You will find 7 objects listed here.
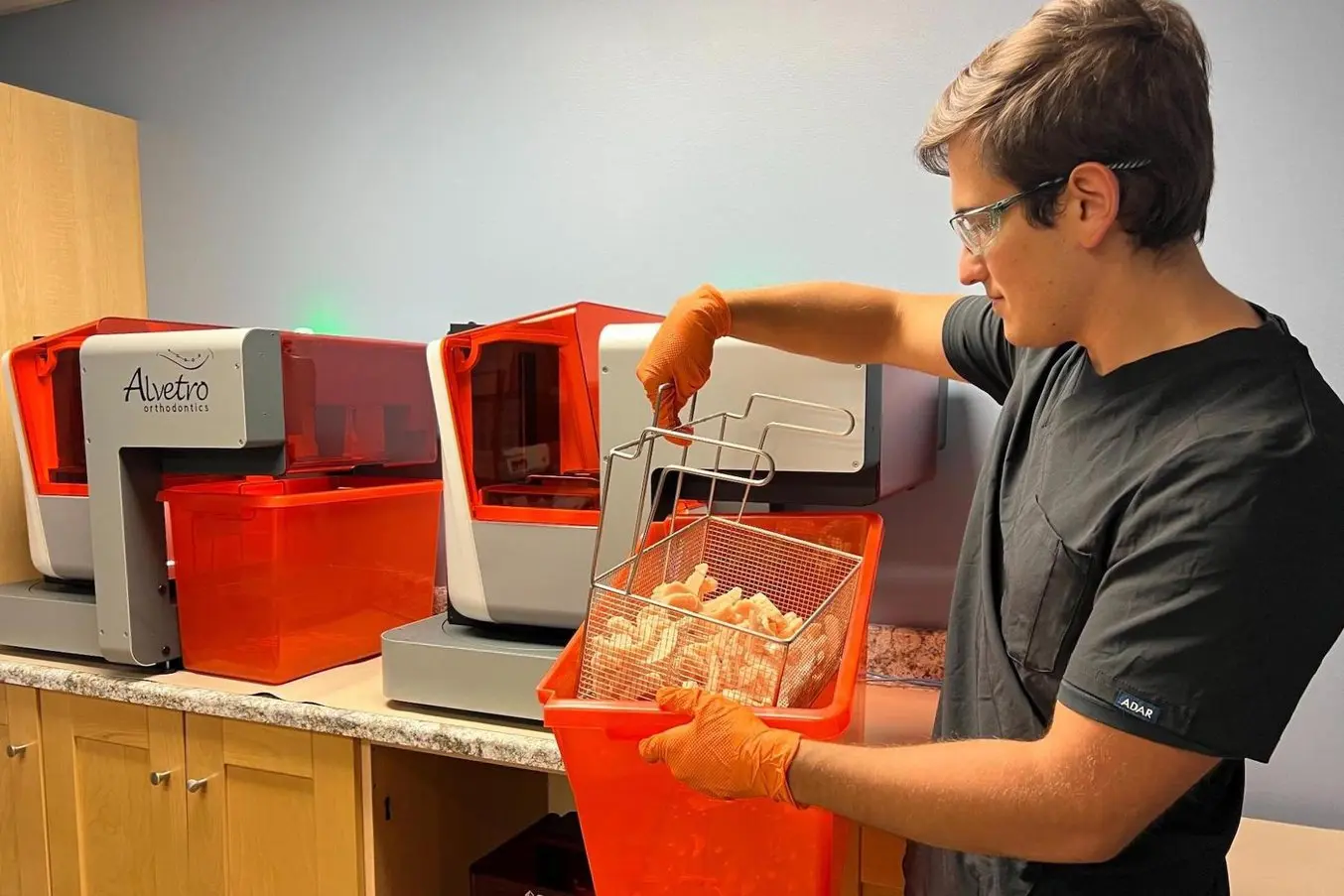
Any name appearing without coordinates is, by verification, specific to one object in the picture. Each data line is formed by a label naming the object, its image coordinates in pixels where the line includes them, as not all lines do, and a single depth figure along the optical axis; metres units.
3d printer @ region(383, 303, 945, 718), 1.28
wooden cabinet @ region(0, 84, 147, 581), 2.04
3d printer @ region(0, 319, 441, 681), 1.53
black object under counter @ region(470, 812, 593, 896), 1.59
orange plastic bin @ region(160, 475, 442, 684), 1.58
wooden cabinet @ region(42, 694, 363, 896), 1.51
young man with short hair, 0.72
